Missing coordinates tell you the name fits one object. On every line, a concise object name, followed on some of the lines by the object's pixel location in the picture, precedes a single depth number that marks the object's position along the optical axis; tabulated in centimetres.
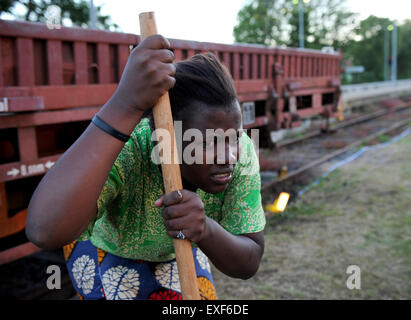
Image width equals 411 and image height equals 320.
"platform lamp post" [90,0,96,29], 515
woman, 124
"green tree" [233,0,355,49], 4894
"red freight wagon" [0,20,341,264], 302
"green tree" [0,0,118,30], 1522
